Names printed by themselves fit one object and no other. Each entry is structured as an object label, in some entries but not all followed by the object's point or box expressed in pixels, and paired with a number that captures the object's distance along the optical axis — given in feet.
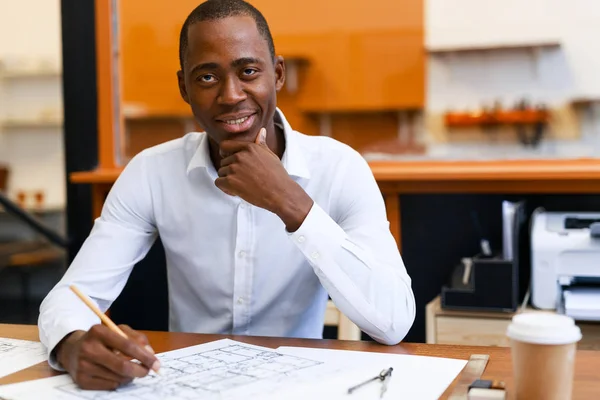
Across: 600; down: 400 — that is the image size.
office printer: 6.97
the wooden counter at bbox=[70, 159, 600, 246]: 8.00
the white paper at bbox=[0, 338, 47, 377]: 3.82
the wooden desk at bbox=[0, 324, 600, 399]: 3.41
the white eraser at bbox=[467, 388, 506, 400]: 3.00
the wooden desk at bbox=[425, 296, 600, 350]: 7.23
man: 4.29
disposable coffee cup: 2.76
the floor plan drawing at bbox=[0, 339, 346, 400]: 3.22
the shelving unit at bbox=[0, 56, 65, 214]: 19.04
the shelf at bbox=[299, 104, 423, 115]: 16.25
